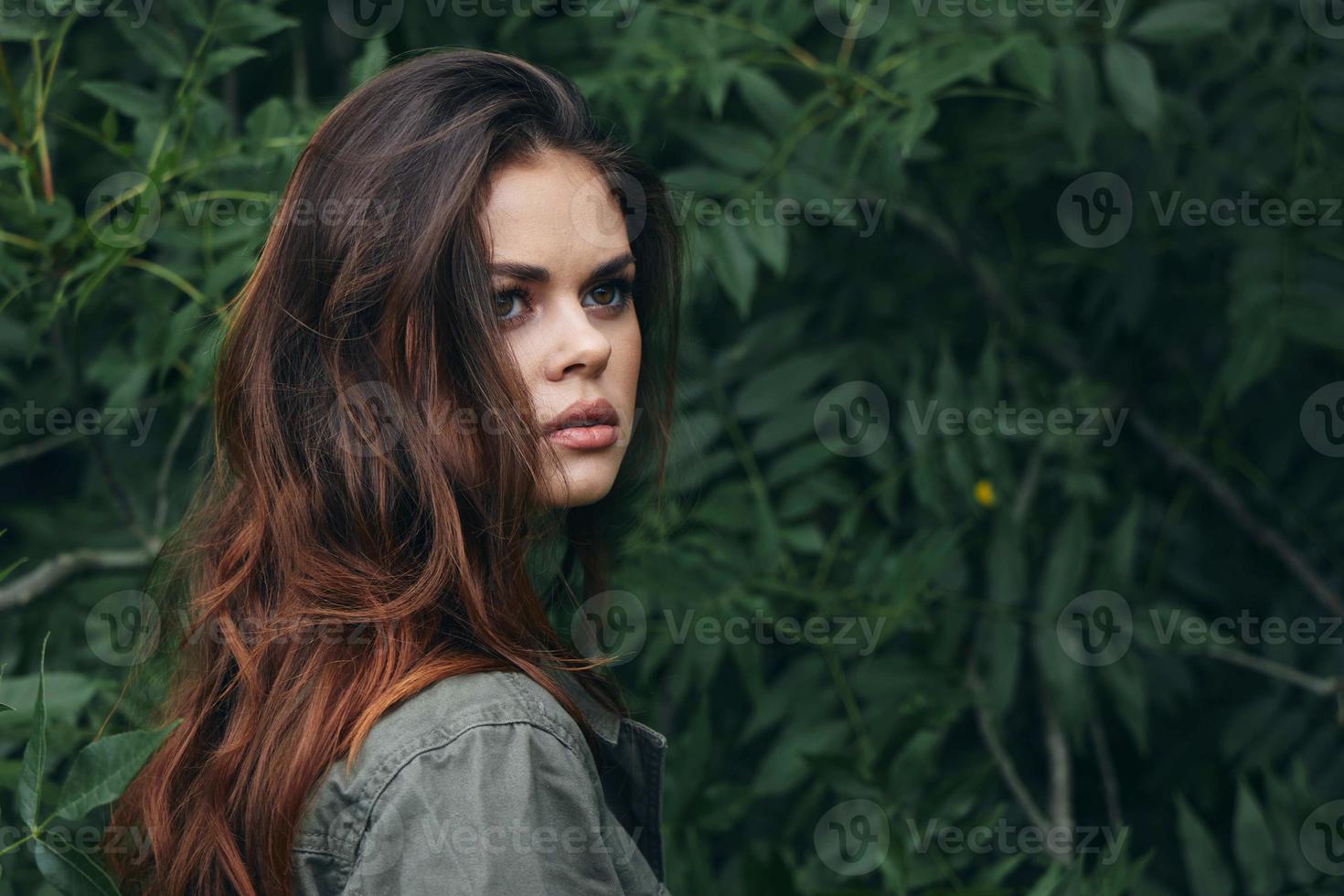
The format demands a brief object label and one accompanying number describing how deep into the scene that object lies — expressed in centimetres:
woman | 430
